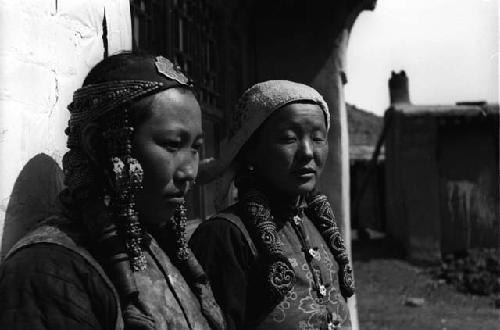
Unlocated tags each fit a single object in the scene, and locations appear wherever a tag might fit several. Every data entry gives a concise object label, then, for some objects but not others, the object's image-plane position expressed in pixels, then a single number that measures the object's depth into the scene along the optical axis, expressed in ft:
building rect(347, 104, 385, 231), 60.50
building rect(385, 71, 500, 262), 43.88
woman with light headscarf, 8.65
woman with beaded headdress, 5.15
